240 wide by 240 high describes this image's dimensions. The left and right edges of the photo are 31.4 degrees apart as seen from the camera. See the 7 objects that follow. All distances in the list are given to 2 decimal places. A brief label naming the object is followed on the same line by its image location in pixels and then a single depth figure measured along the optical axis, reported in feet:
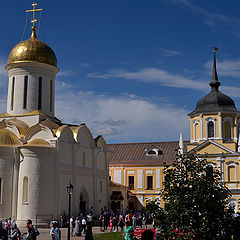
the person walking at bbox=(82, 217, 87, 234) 87.15
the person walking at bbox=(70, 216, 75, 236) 86.37
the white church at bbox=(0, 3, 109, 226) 99.55
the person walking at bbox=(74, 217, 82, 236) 82.00
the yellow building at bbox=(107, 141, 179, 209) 156.87
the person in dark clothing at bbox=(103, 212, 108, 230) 97.09
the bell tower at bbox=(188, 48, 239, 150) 139.85
